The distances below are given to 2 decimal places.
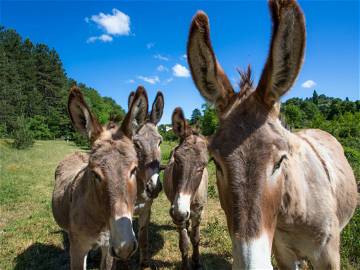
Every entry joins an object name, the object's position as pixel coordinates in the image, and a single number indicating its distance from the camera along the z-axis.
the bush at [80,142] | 35.72
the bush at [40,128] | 43.50
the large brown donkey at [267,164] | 1.53
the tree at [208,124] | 24.50
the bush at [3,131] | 30.46
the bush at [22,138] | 24.00
